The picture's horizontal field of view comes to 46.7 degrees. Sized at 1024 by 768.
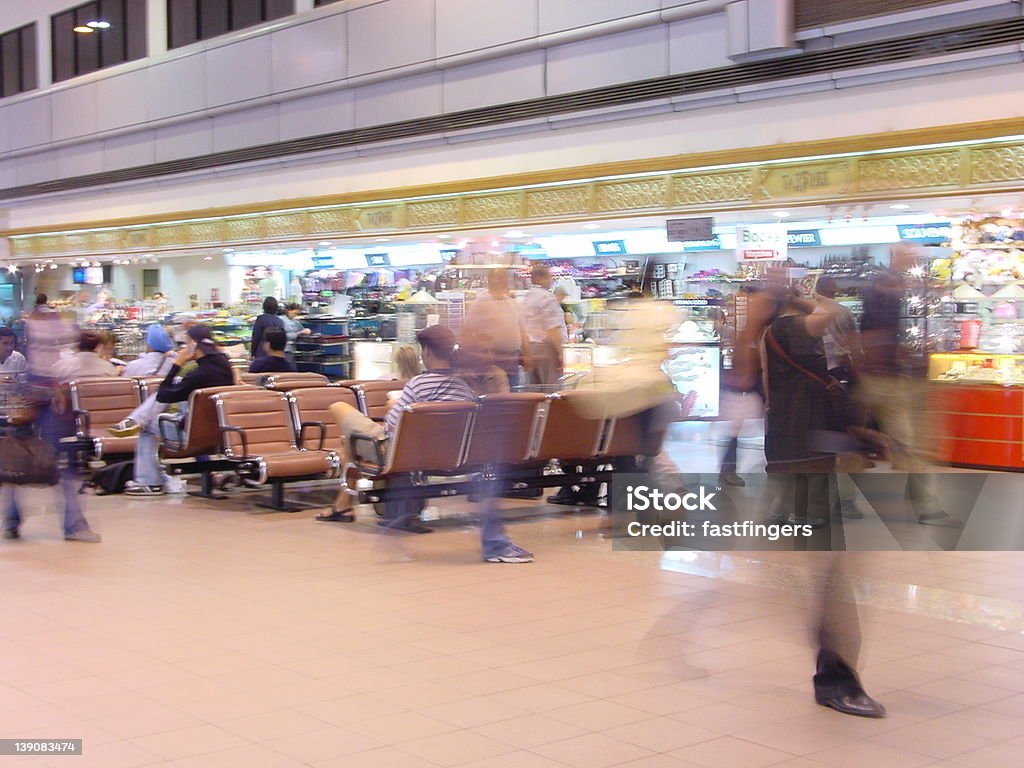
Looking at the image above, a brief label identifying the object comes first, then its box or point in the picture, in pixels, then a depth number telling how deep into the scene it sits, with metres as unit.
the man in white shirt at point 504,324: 9.39
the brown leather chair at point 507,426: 8.32
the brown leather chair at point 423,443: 8.11
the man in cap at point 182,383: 10.12
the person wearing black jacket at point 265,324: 15.44
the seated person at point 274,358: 11.59
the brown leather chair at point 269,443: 9.37
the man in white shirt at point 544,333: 10.80
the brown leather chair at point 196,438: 9.84
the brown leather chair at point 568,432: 8.86
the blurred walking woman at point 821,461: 4.55
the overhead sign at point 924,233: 13.01
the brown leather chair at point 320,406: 10.08
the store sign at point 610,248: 15.03
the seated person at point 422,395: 8.19
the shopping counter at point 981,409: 11.02
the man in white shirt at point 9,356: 12.55
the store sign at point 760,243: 12.81
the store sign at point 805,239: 13.73
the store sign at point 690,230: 12.77
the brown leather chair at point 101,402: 10.98
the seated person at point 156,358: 11.96
